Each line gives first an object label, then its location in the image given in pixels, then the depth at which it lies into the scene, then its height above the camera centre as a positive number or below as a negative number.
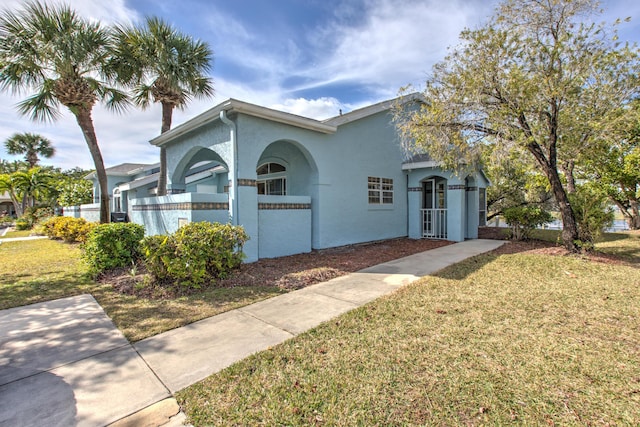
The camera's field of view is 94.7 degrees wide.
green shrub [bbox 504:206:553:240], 11.64 -0.50
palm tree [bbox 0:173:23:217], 24.95 +2.24
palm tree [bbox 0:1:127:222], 9.67 +5.24
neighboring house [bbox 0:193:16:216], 39.56 +0.63
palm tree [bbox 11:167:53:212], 24.88 +2.38
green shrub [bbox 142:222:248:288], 5.84 -0.92
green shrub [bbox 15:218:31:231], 22.05 -1.10
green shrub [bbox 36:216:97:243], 12.75 -0.87
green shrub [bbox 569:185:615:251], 8.80 -0.39
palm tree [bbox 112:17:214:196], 11.18 +5.77
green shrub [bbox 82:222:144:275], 7.15 -0.92
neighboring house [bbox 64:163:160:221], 17.38 +1.39
